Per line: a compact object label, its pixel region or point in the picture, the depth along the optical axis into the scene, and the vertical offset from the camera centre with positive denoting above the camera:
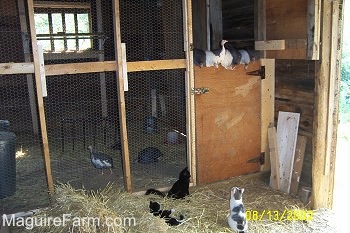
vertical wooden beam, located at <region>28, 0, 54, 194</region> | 3.02 -0.28
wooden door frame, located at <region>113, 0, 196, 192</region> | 3.30 -0.07
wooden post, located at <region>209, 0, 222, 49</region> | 5.23 +0.57
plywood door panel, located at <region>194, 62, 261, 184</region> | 3.78 -0.69
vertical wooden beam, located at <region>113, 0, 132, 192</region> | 3.24 -0.32
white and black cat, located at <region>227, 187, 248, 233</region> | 2.80 -1.21
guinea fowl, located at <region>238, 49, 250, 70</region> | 3.83 +0.01
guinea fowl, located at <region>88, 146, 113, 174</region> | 4.20 -1.13
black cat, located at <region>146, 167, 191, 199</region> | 3.50 -1.25
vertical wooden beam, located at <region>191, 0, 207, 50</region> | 5.47 +0.56
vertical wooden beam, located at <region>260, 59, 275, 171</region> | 3.99 -0.49
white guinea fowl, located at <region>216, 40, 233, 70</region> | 3.71 +0.01
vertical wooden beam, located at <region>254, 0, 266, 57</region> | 3.91 +0.41
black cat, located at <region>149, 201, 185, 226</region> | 2.97 -1.28
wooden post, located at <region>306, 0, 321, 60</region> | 3.07 +0.23
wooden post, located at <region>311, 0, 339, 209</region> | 3.06 -0.49
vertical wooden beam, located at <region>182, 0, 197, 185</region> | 3.50 -0.40
